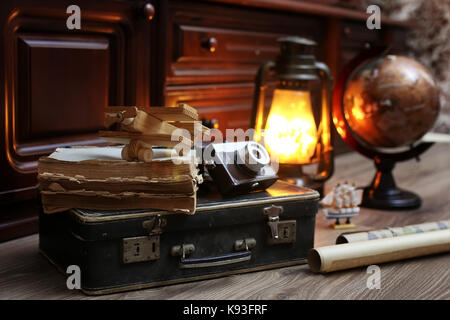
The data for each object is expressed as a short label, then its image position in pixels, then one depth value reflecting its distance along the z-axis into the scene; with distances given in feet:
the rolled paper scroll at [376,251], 4.65
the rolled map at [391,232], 5.07
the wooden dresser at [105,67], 5.17
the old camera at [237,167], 4.66
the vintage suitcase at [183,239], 4.10
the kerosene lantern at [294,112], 6.49
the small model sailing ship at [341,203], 5.98
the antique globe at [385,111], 6.70
